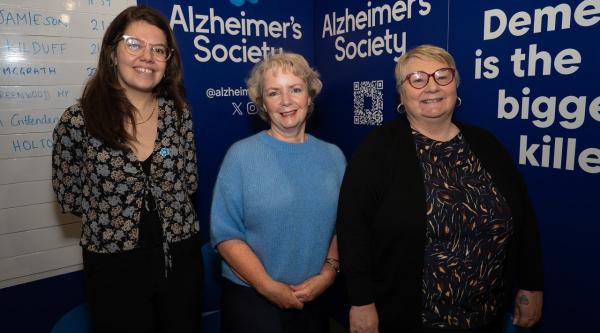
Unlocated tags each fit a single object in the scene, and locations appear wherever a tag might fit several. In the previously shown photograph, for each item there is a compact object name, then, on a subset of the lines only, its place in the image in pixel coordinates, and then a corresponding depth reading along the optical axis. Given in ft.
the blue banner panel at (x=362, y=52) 6.91
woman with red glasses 4.58
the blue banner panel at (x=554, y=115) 4.87
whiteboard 6.42
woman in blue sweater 4.98
